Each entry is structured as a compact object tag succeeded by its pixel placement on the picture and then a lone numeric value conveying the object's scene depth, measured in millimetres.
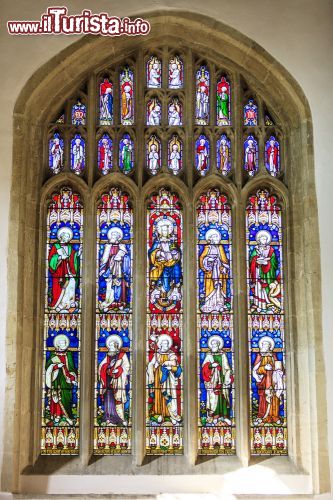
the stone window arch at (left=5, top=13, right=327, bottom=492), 8445
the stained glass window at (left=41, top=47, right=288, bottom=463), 8672
